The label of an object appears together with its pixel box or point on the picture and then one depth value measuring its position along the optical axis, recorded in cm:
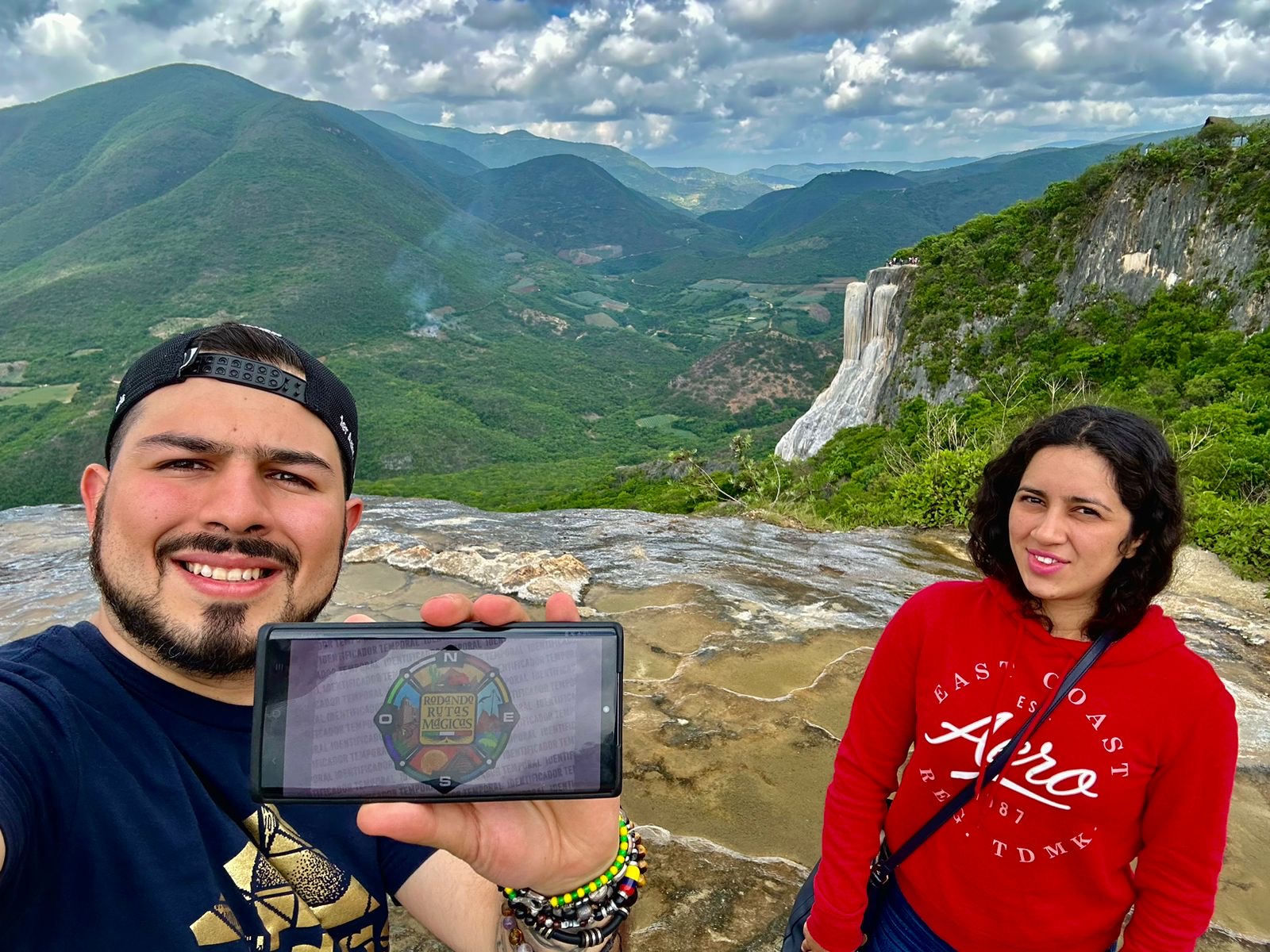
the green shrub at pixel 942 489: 626
